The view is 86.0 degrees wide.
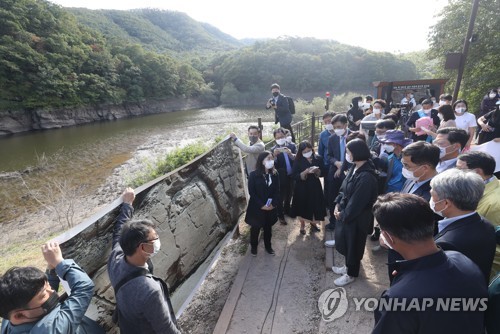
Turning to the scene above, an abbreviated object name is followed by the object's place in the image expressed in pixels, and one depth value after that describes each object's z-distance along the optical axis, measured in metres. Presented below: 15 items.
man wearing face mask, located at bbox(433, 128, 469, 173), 2.86
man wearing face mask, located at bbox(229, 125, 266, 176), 4.31
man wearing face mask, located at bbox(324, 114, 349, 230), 4.17
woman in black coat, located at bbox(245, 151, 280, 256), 3.74
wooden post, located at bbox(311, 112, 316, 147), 9.13
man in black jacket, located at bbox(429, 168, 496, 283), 1.59
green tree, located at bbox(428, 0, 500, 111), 12.62
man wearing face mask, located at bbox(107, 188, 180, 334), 1.66
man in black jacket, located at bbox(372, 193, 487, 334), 1.19
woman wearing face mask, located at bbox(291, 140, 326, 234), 4.14
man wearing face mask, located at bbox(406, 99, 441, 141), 4.86
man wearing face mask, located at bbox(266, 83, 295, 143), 6.44
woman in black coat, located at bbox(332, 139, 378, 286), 2.80
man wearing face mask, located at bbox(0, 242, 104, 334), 1.36
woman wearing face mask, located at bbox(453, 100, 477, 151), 5.22
